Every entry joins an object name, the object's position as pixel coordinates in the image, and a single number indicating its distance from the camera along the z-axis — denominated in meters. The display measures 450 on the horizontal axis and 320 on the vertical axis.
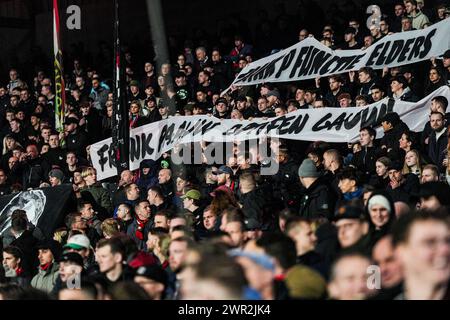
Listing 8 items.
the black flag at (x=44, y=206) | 12.13
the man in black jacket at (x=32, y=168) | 14.82
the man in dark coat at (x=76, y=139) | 15.31
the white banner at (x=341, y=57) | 12.41
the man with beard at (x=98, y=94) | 17.11
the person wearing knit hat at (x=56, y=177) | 13.45
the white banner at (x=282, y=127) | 11.38
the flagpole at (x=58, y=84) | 15.12
